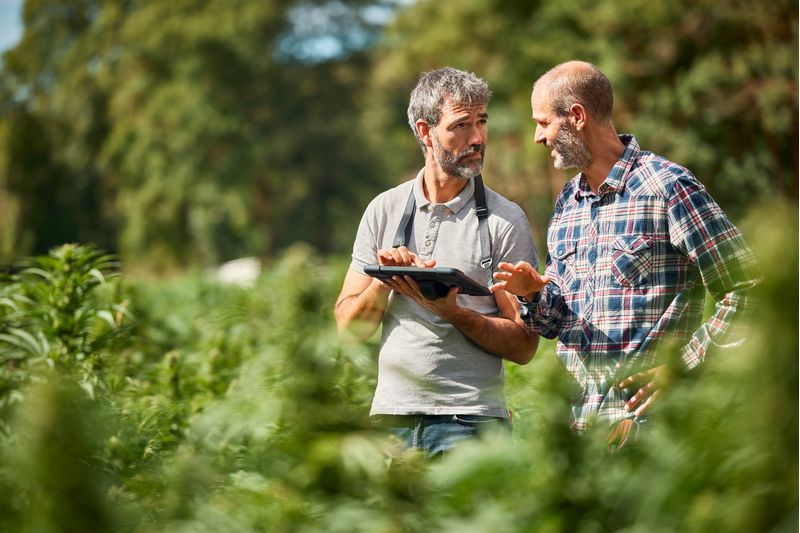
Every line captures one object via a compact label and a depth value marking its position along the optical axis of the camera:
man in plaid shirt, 6.62
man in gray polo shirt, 7.50
